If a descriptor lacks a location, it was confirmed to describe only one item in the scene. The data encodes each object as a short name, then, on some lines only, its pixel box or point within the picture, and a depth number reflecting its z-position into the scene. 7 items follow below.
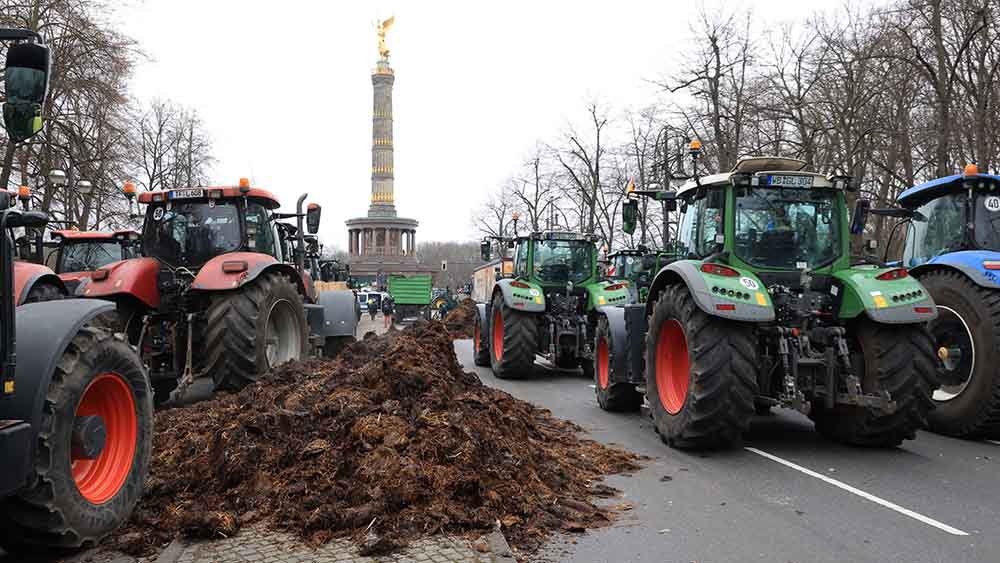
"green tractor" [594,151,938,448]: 6.66
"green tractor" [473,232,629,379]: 12.82
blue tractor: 7.56
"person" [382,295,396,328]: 32.53
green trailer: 33.41
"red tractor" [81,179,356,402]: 8.32
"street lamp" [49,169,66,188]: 10.90
